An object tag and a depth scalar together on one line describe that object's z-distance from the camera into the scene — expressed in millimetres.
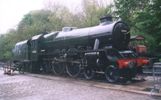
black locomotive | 13055
